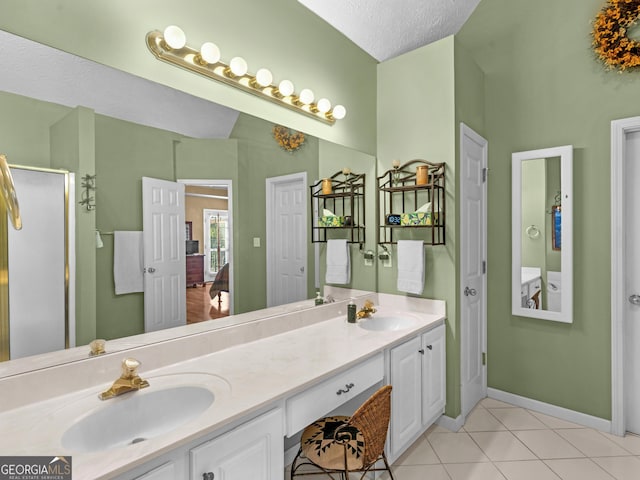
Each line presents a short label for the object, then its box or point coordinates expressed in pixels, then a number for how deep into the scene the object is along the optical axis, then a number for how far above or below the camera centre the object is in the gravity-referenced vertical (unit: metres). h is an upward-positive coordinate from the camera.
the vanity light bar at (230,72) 1.37 +0.79
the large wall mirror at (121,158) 1.09 +0.32
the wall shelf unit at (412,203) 2.28 +0.25
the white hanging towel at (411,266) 2.30 -0.19
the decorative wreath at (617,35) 2.11 +1.29
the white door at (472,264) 2.39 -0.20
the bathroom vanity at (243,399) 0.91 -0.53
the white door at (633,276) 2.19 -0.25
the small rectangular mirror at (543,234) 2.37 +0.02
